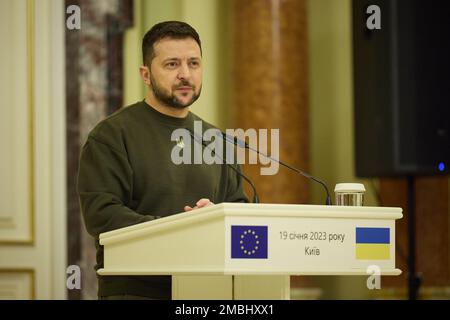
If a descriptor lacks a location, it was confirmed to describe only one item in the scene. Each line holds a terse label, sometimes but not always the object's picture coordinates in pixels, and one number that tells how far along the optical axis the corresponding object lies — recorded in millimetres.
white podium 4668
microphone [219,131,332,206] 5418
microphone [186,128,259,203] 6285
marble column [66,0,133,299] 9492
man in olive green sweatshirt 5707
